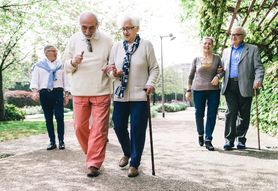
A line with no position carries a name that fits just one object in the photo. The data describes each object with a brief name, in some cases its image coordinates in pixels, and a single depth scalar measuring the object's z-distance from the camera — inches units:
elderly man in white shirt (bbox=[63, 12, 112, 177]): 178.5
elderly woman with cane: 174.4
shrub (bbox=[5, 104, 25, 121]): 858.1
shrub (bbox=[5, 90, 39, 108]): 1466.5
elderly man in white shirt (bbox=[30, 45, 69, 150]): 265.7
